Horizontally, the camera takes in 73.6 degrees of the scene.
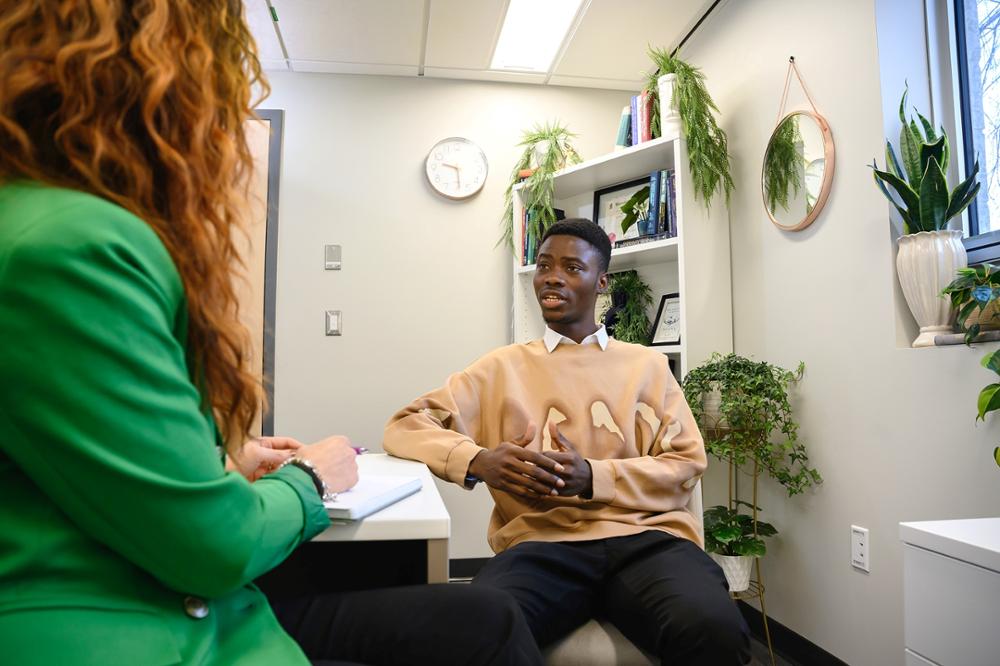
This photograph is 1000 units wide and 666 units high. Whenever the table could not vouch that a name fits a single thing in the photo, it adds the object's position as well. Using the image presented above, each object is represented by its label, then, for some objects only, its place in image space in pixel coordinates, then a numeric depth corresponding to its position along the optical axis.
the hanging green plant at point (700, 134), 2.63
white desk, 0.89
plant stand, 2.33
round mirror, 2.22
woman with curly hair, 0.51
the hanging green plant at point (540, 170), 3.20
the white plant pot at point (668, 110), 2.69
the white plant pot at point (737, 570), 2.30
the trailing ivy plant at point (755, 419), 2.23
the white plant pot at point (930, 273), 1.73
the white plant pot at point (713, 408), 2.39
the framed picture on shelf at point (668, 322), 2.85
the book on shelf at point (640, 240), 2.79
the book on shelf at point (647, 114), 2.82
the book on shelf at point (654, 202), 2.82
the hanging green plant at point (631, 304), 2.98
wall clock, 3.53
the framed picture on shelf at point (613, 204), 3.14
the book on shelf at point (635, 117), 2.90
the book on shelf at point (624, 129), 2.97
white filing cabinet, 0.97
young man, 1.31
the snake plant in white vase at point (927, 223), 1.73
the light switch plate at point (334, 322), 3.43
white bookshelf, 2.67
